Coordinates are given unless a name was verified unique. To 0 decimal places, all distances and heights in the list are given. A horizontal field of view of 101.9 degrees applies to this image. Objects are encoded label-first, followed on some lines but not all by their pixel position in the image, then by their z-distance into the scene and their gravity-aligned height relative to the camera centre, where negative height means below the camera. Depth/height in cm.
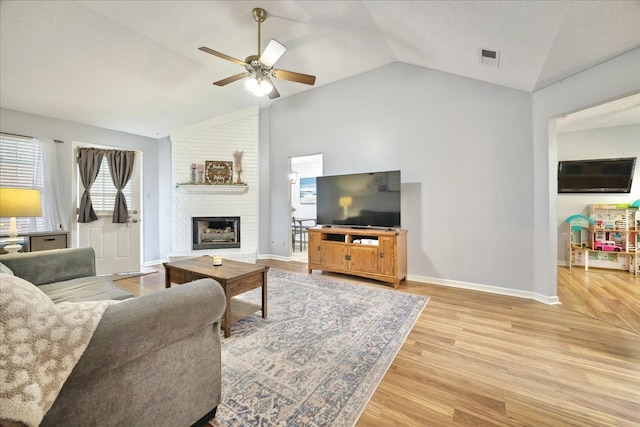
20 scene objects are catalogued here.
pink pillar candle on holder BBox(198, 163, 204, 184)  504 +80
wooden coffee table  217 -56
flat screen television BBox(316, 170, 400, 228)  364 +20
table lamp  261 +10
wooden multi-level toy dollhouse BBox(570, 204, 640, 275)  412 -46
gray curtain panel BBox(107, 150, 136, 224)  438 +68
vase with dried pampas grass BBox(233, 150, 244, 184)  512 +109
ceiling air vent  257 +160
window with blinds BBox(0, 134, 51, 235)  348 +65
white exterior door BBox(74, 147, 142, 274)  425 -26
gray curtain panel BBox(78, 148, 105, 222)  410 +64
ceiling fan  251 +148
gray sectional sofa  88 -60
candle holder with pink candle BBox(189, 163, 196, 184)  500 +78
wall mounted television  422 +62
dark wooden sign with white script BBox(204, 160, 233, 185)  507 +83
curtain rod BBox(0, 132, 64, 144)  351 +111
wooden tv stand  347 -56
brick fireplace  498 +39
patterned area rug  142 -105
